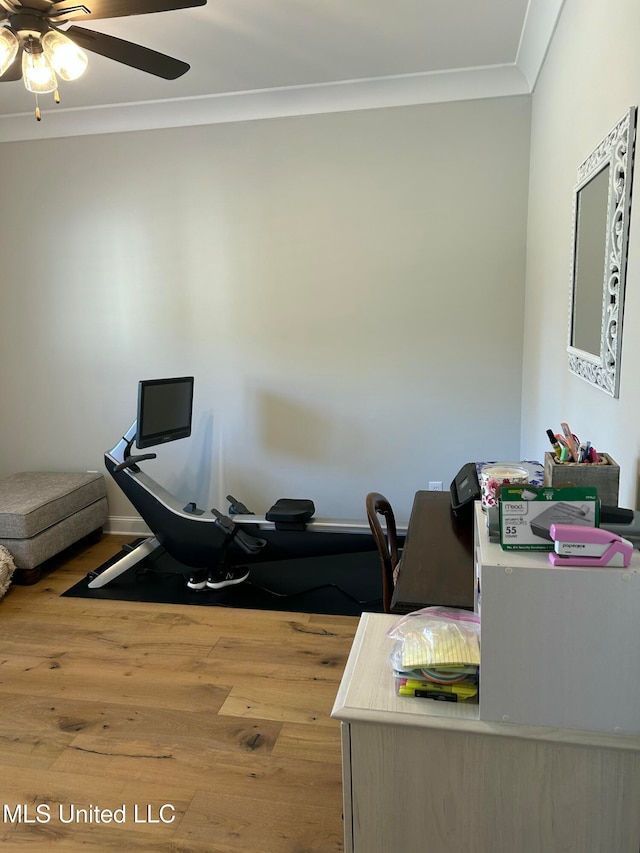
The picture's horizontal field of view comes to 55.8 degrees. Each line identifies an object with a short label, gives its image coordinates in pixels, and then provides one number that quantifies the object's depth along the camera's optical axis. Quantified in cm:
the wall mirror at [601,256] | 146
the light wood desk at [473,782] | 103
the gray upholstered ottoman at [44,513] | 323
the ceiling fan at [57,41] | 177
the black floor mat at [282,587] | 298
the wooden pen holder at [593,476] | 130
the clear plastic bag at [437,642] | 111
